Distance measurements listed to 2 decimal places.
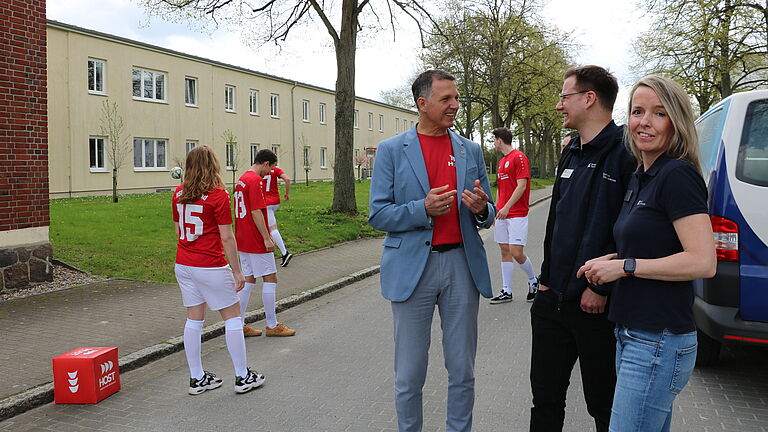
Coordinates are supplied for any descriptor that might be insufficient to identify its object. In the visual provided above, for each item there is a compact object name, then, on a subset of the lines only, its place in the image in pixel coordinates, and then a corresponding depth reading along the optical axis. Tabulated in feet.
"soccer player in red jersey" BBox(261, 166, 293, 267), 36.88
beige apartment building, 86.99
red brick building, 28.86
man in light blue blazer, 11.08
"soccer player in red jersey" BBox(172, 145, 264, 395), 16.43
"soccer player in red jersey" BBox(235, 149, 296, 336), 21.35
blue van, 14.15
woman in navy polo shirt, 7.55
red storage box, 15.66
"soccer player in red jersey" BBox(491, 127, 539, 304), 25.44
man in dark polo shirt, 9.54
